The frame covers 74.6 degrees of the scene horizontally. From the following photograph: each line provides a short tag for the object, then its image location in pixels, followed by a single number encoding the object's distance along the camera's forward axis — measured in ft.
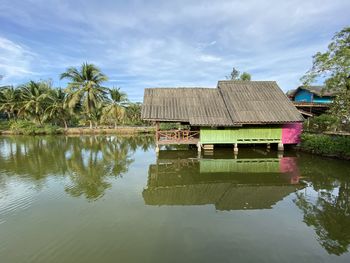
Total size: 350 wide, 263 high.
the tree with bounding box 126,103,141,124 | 129.81
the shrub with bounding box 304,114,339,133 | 44.47
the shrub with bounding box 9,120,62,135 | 92.32
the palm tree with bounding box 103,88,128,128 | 95.45
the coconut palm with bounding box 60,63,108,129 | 90.17
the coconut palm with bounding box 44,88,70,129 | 96.17
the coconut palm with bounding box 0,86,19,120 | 103.04
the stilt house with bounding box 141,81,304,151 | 45.70
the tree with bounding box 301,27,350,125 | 36.24
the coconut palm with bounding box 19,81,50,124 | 96.94
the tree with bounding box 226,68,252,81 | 118.95
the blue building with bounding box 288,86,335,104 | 71.75
